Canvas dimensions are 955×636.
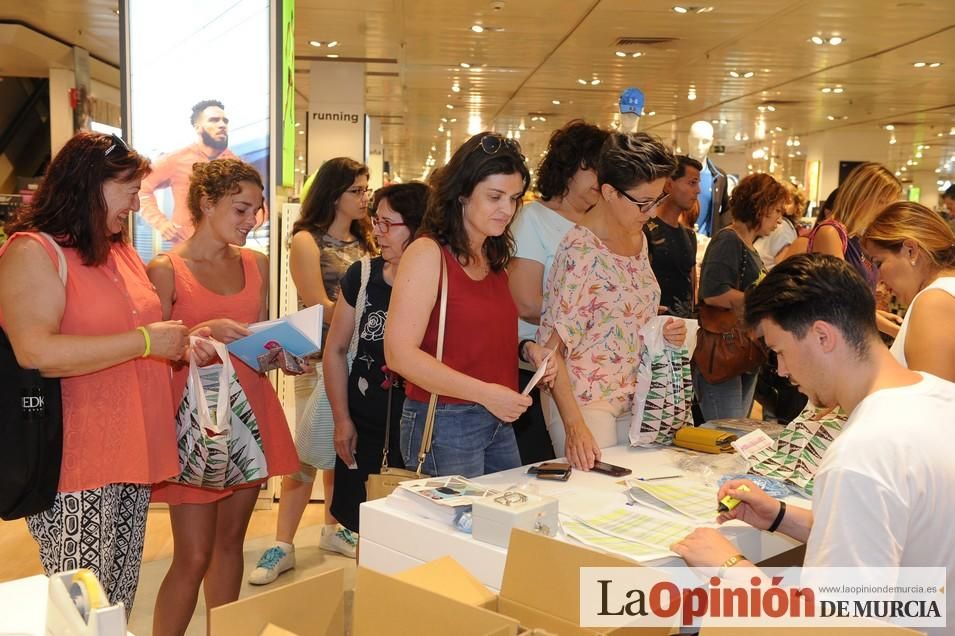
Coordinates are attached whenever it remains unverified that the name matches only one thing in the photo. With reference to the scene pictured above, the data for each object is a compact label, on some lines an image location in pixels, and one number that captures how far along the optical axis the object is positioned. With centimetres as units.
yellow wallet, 261
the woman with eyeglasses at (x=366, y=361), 298
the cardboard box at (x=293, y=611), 117
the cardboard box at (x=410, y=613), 119
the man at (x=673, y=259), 422
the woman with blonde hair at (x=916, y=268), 216
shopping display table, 176
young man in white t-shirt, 137
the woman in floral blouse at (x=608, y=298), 264
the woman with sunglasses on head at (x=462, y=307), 222
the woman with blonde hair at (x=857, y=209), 409
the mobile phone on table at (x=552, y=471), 227
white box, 173
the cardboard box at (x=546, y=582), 138
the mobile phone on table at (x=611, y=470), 235
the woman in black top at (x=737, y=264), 409
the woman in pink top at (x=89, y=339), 216
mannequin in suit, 674
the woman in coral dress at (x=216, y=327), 265
